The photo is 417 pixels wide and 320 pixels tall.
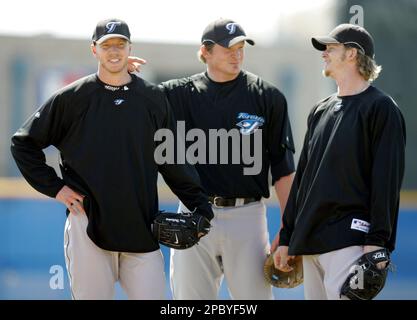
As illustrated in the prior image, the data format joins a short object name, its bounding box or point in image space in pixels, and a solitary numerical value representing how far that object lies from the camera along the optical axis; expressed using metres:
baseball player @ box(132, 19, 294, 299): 9.96
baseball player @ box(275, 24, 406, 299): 8.28
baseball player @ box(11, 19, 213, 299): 8.61
